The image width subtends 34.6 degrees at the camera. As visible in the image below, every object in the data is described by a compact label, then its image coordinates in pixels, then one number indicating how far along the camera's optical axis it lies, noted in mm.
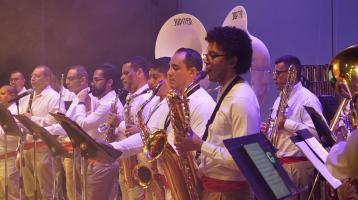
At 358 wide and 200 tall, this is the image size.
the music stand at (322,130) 4312
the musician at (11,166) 8640
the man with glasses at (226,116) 3775
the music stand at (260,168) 3082
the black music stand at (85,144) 4680
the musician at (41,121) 8156
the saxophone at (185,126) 4195
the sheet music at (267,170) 3115
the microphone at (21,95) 7195
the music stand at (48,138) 5859
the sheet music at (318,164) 3551
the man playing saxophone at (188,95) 4551
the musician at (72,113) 7551
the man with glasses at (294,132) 6234
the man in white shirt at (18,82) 9445
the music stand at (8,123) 6750
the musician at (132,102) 6094
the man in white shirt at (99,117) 6750
